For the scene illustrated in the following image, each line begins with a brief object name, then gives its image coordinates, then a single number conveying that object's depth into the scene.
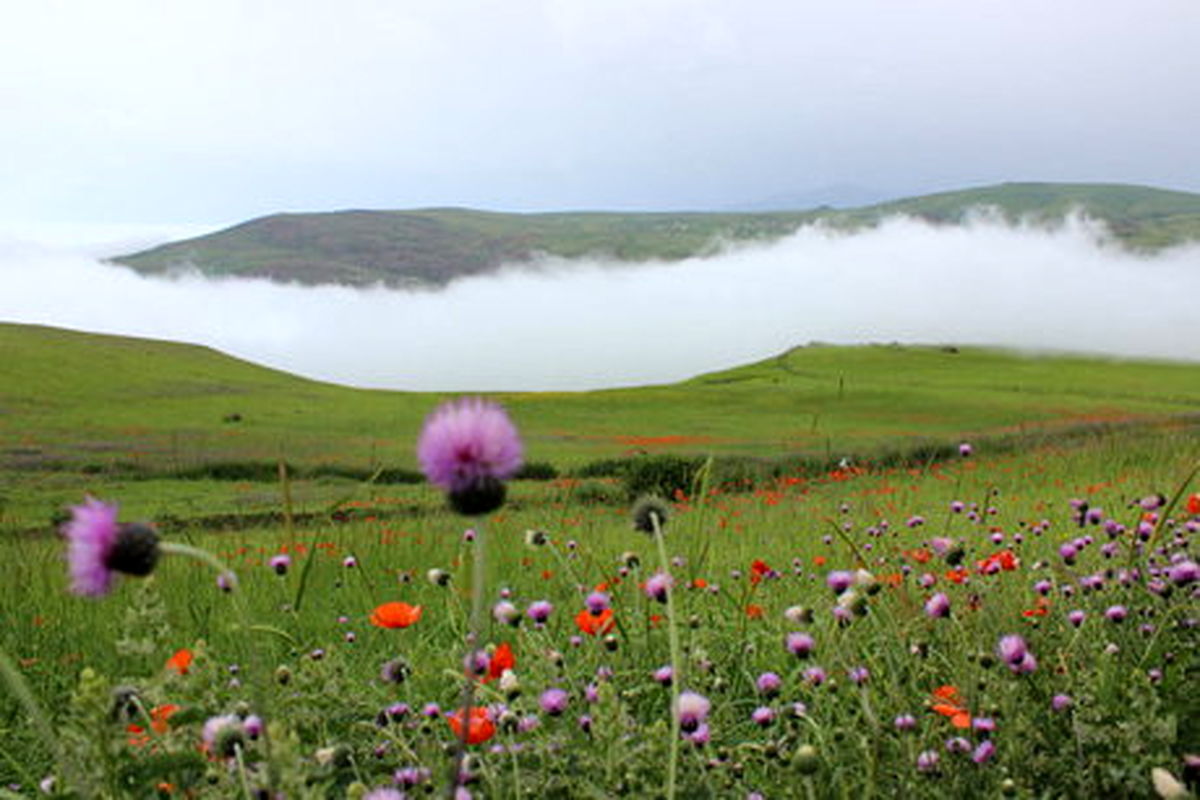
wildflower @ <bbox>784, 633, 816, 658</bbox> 2.23
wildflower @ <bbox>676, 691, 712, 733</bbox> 1.88
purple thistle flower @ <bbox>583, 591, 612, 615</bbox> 2.61
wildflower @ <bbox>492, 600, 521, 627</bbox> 2.37
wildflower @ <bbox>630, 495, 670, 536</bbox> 2.10
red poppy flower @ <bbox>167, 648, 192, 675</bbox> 2.14
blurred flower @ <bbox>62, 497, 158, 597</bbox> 1.23
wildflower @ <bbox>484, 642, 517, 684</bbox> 2.48
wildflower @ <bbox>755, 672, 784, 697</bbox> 2.32
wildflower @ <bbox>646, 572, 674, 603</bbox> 2.28
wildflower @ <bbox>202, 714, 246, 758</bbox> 1.63
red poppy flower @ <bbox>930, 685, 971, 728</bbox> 2.00
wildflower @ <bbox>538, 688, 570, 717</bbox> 2.30
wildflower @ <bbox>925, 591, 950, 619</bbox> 2.45
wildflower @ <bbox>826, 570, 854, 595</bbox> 2.54
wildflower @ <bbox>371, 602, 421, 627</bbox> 2.54
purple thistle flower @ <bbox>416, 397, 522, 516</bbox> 1.16
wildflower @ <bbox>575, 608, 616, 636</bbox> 2.72
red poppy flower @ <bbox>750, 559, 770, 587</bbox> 3.37
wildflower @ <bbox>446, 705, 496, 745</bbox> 2.04
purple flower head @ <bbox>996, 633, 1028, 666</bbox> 2.18
